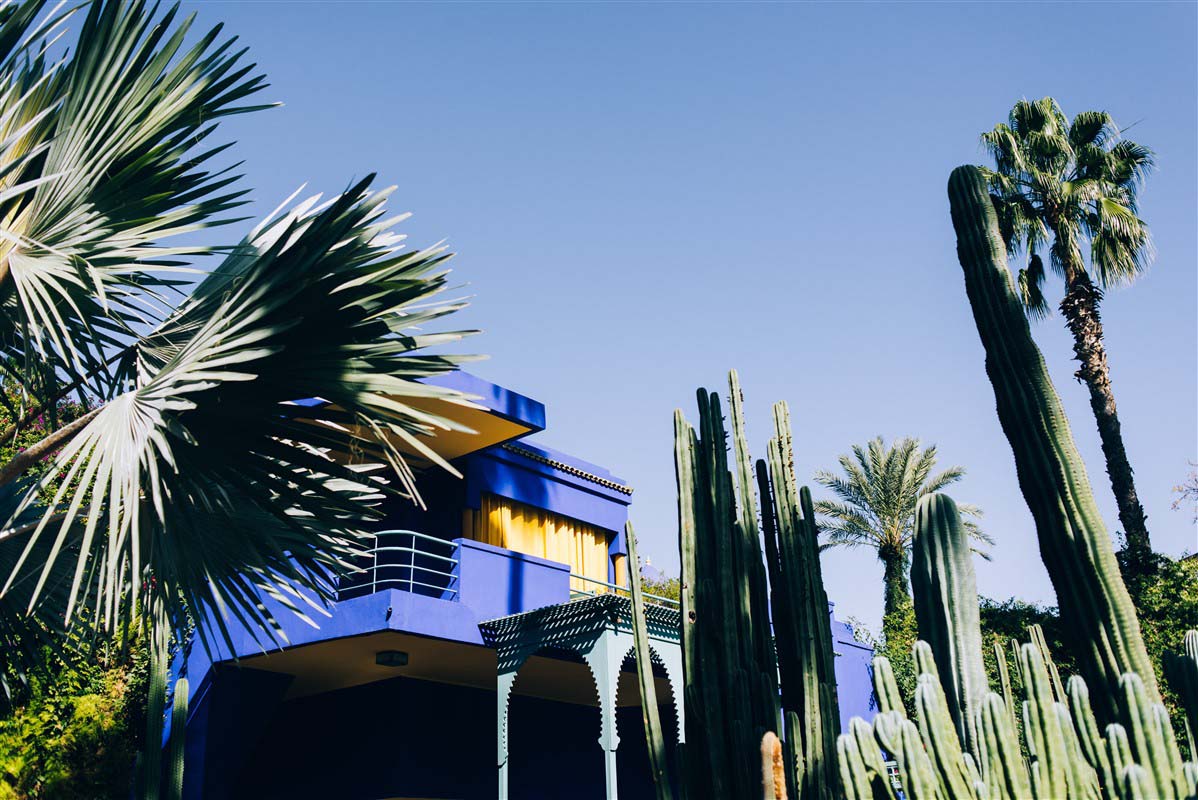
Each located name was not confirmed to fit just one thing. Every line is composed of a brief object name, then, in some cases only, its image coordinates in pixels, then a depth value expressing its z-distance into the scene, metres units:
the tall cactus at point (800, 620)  5.43
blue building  12.15
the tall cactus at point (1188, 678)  4.66
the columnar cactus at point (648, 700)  5.96
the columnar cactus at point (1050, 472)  4.91
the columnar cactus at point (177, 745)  10.12
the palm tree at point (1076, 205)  19.14
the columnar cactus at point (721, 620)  5.71
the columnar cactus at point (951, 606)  4.84
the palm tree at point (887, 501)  27.73
